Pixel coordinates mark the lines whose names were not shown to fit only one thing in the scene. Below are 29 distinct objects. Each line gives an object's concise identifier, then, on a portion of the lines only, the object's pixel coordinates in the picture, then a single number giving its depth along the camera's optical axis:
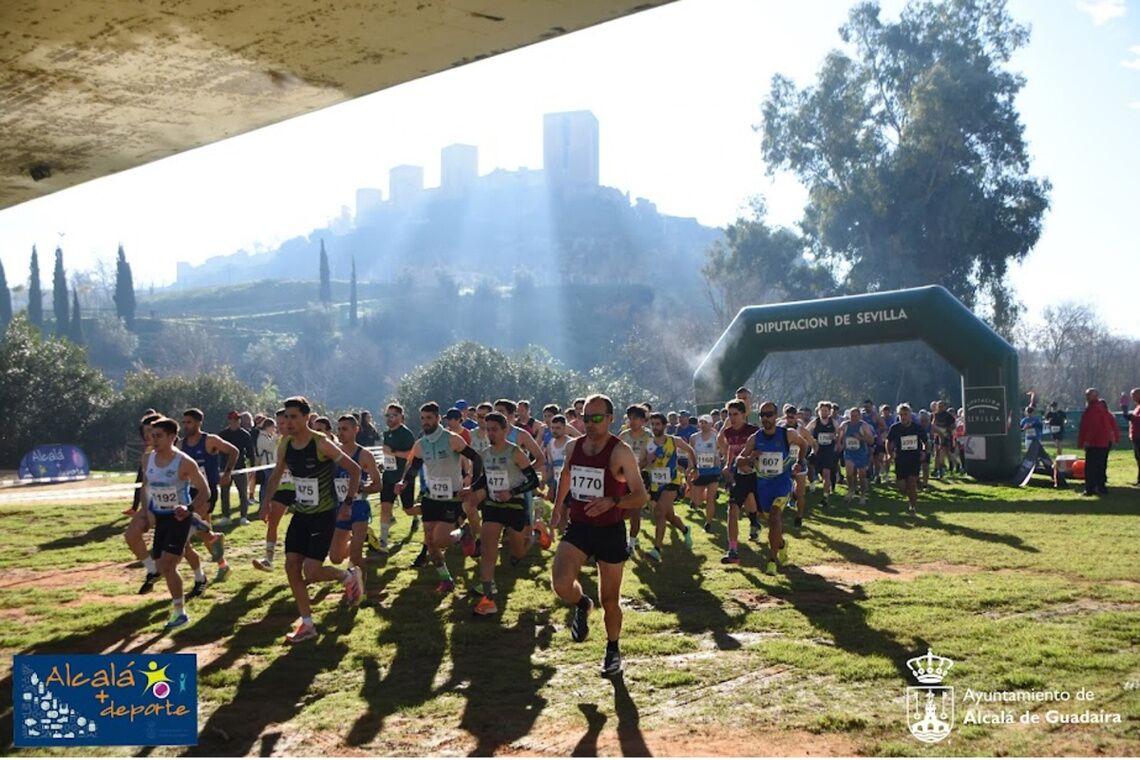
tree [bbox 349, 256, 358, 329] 121.50
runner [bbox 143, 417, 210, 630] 9.64
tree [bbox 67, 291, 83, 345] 90.12
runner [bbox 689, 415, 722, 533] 16.44
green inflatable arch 23.91
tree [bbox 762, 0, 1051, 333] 51.78
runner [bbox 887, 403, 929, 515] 19.36
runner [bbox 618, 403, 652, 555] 11.70
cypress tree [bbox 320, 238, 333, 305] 136.62
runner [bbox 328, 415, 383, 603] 10.04
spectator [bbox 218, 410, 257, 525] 18.91
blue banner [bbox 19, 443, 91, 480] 34.03
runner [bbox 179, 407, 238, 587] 11.27
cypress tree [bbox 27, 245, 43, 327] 91.25
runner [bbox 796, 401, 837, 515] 21.19
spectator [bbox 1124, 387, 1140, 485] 21.65
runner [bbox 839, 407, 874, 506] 20.70
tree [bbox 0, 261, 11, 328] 84.22
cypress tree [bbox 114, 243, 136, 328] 103.56
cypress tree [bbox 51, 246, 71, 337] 88.06
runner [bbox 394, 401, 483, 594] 11.37
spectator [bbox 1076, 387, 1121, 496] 20.73
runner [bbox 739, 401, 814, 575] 12.14
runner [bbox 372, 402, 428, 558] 13.82
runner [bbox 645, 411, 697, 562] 13.96
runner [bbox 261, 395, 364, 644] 8.71
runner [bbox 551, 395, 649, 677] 7.61
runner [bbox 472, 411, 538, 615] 10.40
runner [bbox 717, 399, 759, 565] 12.80
